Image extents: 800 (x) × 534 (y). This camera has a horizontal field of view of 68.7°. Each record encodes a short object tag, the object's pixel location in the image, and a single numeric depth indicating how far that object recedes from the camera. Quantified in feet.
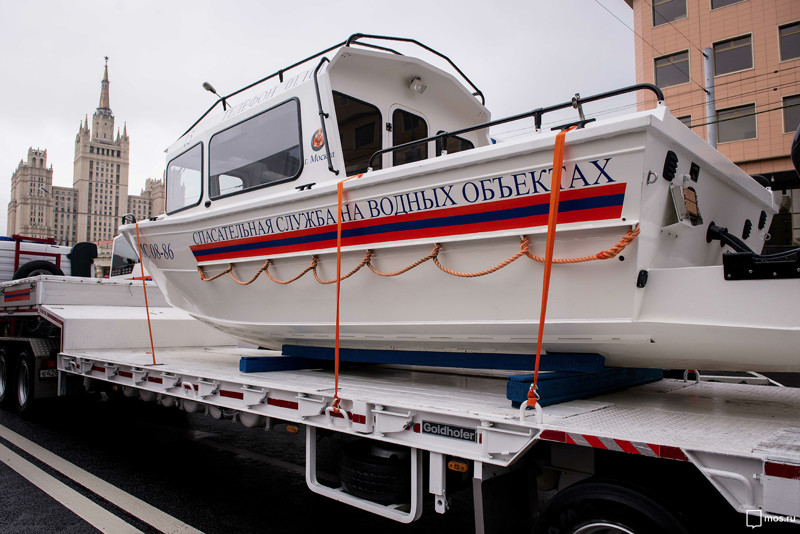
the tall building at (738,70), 56.49
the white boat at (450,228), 8.89
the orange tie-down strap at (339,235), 11.56
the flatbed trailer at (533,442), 6.82
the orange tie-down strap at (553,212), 8.91
